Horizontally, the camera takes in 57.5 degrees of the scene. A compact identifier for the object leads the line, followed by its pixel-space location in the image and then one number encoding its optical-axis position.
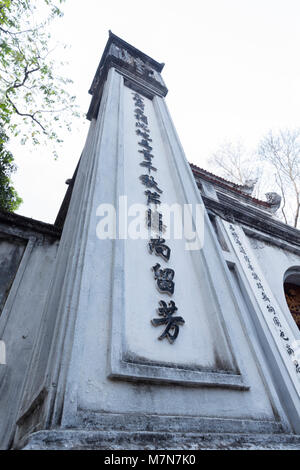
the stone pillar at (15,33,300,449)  1.65
